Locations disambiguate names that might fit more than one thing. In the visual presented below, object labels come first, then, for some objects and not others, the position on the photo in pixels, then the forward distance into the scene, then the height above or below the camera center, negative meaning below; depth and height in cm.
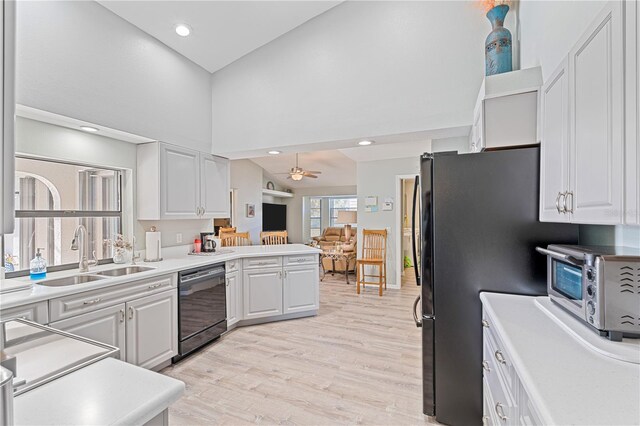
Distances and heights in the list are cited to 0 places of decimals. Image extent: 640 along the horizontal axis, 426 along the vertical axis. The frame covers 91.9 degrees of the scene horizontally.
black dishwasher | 287 -94
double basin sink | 230 -51
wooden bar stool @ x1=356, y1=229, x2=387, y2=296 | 544 -74
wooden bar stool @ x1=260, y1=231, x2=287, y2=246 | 563 -47
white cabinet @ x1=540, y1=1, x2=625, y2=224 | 102 +33
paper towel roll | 316 -35
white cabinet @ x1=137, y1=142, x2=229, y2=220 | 316 +32
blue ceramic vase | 219 +119
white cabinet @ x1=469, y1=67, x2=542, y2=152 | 189 +65
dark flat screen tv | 991 -14
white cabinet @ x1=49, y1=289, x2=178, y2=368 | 216 -88
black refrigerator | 177 -24
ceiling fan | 716 +92
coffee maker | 382 -38
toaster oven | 108 -29
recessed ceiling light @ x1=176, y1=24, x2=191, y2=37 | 306 +184
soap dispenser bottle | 231 -42
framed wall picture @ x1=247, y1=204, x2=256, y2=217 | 842 +7
